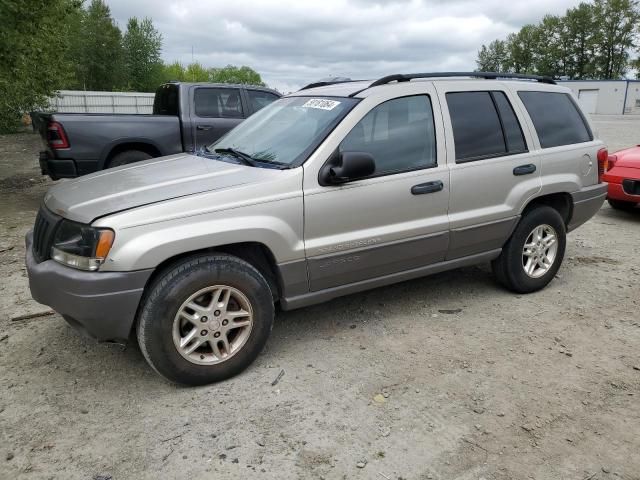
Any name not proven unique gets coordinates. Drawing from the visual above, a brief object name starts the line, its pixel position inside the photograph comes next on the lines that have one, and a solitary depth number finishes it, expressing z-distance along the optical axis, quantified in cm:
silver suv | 306
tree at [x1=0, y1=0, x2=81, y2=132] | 824
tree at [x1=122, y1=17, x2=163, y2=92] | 4669
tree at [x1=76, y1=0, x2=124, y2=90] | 4109
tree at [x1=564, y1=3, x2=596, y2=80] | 7969
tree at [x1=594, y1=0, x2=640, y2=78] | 7456
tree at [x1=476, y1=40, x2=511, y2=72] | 9556
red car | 725
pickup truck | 731
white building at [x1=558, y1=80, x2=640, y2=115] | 5591
